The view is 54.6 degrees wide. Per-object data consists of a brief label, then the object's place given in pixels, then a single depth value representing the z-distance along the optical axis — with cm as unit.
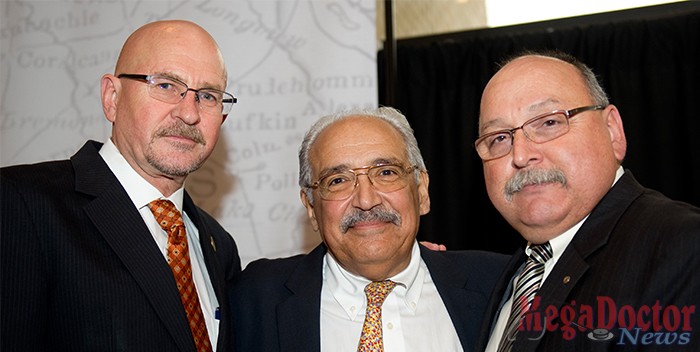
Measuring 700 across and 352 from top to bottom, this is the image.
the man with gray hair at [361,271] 230
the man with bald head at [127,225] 187
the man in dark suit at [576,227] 159
